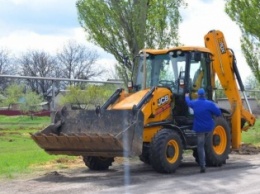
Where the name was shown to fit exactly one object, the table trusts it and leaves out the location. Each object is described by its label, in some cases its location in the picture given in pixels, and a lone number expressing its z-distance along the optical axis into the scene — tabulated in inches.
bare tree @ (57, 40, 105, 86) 3065.9
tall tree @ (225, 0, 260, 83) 1015.0
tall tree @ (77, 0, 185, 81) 684.1
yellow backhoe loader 474.6
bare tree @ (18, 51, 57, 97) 3065.9
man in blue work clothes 510.3
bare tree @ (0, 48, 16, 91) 3004.2
